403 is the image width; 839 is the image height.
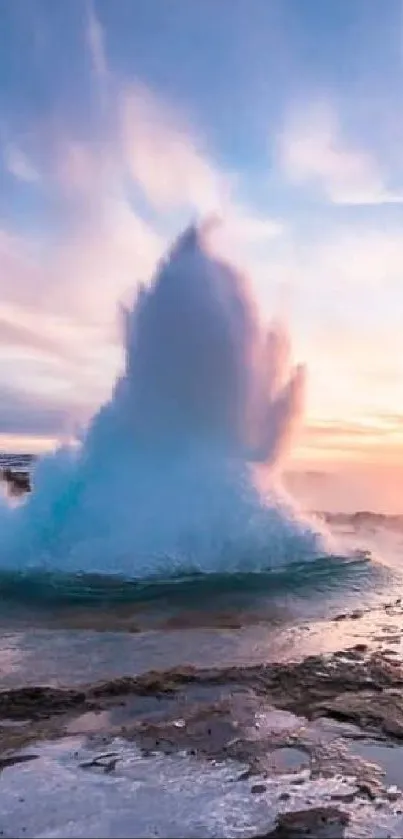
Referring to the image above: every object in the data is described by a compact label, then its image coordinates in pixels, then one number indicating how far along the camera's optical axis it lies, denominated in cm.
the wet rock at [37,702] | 720
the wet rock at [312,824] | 477
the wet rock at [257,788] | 541
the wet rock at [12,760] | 591
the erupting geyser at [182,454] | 1595
